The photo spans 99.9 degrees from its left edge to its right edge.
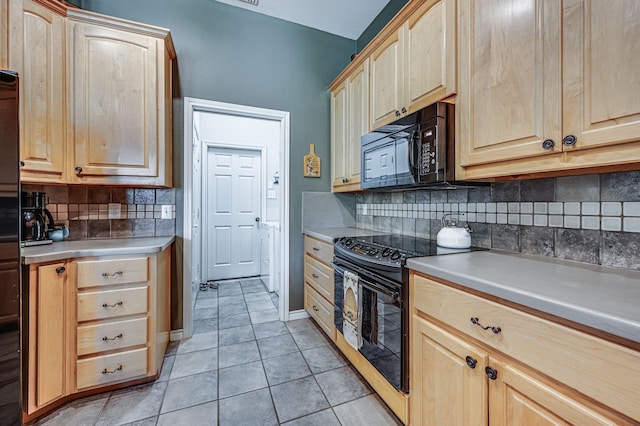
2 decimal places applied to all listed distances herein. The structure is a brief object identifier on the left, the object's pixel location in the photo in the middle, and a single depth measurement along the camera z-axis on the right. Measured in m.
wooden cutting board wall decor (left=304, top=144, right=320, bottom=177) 2.75
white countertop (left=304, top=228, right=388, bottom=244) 2.19
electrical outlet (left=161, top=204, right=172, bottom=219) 2.26
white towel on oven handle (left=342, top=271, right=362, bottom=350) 1.66
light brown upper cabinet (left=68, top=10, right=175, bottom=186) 1.79
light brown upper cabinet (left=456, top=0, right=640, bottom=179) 0.84
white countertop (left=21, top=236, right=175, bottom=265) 1.42
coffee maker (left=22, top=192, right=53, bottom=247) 1.69
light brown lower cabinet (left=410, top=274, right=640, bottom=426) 0.64
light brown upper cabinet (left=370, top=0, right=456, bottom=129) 1.42
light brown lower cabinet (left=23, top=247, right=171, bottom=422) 1.42
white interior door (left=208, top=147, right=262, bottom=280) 3.95
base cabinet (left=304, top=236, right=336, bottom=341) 2.15
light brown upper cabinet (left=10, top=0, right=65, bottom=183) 1.60
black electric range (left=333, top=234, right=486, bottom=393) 1.32
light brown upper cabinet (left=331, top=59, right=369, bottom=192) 2.23
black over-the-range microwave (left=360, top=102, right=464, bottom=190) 1.42
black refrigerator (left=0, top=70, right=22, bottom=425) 0.98
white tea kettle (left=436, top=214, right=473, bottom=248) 1.54
